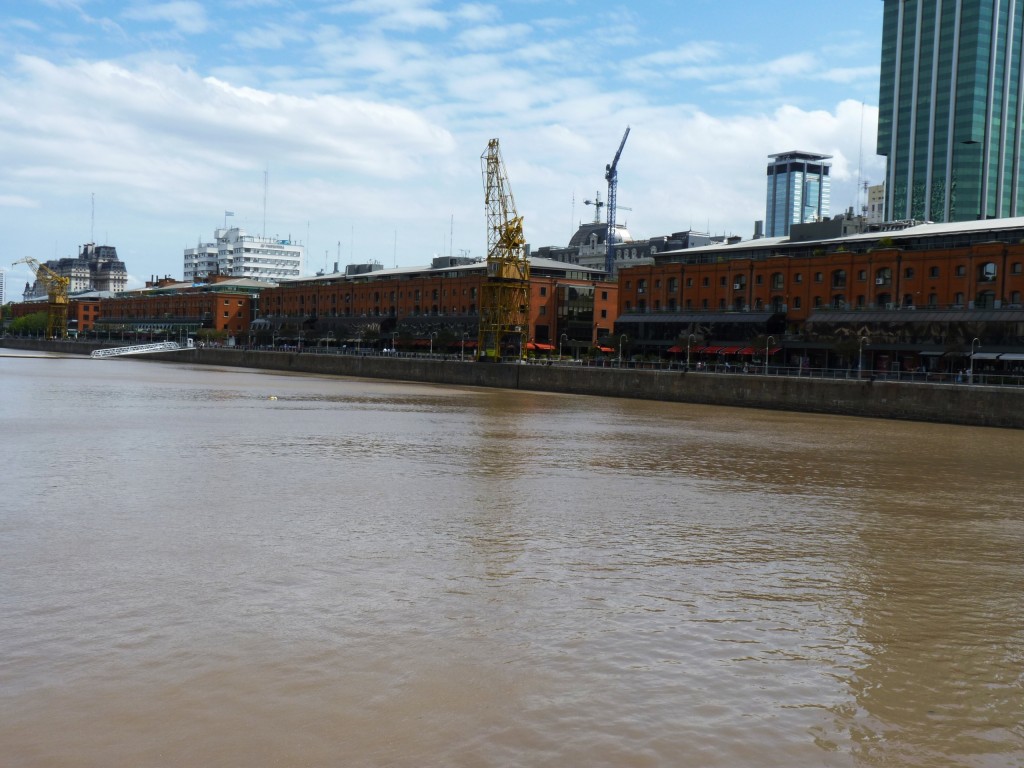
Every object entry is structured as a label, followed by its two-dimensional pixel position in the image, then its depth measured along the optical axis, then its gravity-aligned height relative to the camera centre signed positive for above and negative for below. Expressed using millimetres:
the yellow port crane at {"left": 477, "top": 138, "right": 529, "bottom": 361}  99812 +6774
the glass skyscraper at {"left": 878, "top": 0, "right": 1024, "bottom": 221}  195125 +58276
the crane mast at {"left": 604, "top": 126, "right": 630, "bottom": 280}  187125 +18272
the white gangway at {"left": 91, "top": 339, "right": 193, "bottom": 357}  144375 -1140
